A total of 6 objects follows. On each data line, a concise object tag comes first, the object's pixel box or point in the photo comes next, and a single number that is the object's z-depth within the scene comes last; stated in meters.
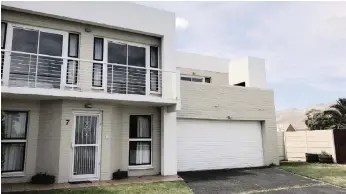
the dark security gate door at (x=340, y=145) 17.72
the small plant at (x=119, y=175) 11.51
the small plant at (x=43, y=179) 10.24
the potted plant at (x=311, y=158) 18.27
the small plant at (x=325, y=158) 17.69
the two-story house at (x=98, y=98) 10.58
